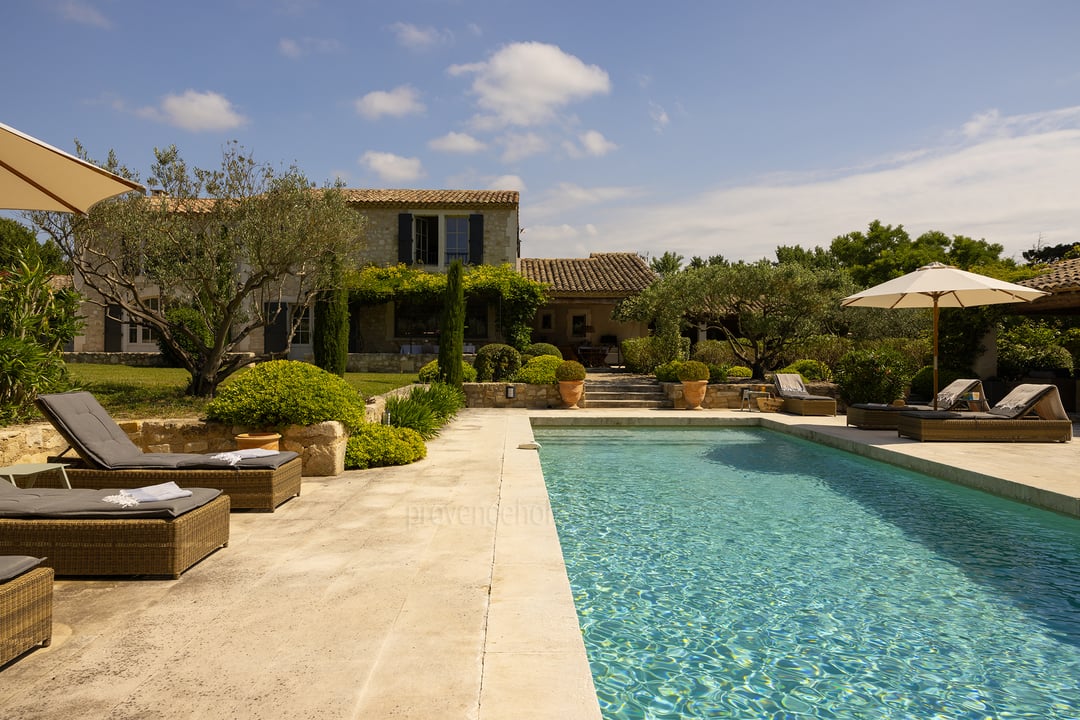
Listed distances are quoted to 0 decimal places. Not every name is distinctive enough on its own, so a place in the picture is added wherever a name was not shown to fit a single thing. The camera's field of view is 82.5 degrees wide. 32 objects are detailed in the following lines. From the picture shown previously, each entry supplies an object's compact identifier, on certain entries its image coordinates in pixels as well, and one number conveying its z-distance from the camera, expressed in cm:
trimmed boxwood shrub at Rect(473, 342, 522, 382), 1681
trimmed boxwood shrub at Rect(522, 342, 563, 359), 2010
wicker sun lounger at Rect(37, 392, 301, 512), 492
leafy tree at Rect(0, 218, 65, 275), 2380
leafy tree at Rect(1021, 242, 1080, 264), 4444
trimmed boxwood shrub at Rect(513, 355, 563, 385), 1592
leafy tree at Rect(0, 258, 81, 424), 604
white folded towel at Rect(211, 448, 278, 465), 537
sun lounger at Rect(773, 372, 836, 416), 1409
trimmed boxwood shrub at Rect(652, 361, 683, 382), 1623
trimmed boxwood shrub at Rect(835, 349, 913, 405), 1334
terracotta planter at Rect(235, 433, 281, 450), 649
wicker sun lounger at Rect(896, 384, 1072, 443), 950
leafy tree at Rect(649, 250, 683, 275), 4750
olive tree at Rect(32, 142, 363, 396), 963
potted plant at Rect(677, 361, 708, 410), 1522
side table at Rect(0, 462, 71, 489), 436
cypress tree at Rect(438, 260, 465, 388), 1520
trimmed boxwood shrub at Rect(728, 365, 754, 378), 1805
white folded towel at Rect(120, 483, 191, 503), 381
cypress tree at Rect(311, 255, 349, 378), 1330
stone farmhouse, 2252
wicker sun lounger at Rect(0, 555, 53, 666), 249
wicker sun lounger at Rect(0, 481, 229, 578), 358
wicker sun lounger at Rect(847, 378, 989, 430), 1097
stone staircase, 1584
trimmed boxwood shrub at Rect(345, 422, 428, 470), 751
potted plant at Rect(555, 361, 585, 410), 1522
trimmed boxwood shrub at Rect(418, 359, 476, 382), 1582
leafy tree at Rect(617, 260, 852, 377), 1602
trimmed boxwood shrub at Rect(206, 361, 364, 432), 679
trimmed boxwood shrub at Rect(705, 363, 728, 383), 1672
